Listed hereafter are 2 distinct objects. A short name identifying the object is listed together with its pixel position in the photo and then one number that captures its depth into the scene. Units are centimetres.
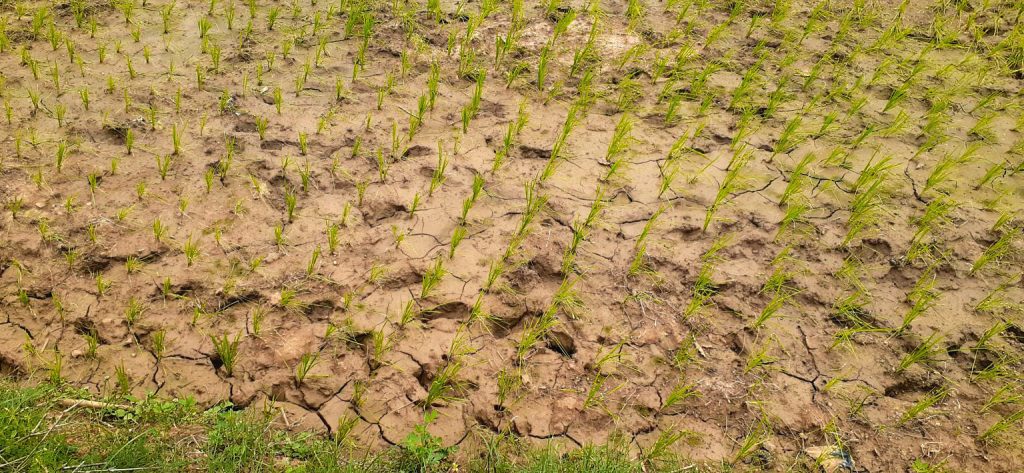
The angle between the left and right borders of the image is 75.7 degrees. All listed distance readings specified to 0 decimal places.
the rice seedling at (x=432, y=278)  267
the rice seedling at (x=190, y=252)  268
